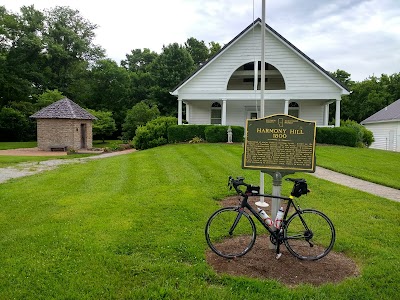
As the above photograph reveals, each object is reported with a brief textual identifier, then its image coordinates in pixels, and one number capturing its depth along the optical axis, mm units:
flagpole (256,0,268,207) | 5707
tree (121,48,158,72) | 50781
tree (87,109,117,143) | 31238
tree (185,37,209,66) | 47031
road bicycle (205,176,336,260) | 4391
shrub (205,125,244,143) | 18828
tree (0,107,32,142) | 31331
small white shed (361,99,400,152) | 29030
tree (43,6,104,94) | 38500
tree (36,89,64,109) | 30906
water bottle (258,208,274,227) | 4453
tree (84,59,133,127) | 38250
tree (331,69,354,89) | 47622
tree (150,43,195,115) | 37812
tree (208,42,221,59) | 47494
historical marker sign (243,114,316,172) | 4523
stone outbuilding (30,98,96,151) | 23844
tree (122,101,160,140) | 29125
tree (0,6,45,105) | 34938
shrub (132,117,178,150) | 19891
